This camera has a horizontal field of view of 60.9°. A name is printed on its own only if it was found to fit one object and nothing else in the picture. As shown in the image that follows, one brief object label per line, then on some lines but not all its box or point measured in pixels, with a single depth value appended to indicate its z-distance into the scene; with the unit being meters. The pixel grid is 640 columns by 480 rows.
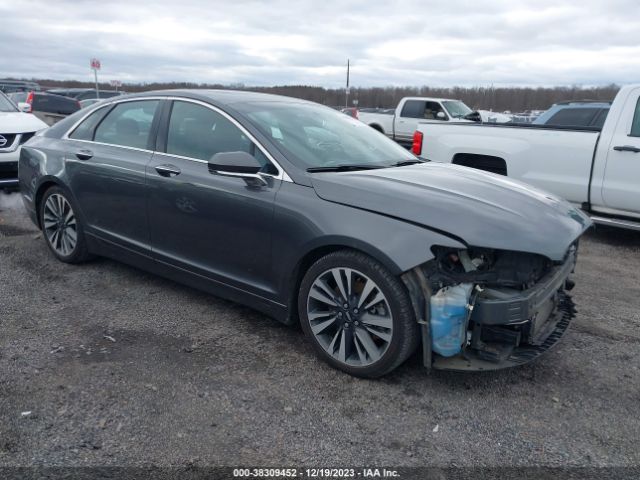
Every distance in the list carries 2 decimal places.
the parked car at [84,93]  28.29
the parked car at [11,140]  7.48
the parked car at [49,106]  14.20
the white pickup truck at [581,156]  6.12
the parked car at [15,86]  28.14
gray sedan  2.96
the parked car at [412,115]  18.08
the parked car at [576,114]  9.10
